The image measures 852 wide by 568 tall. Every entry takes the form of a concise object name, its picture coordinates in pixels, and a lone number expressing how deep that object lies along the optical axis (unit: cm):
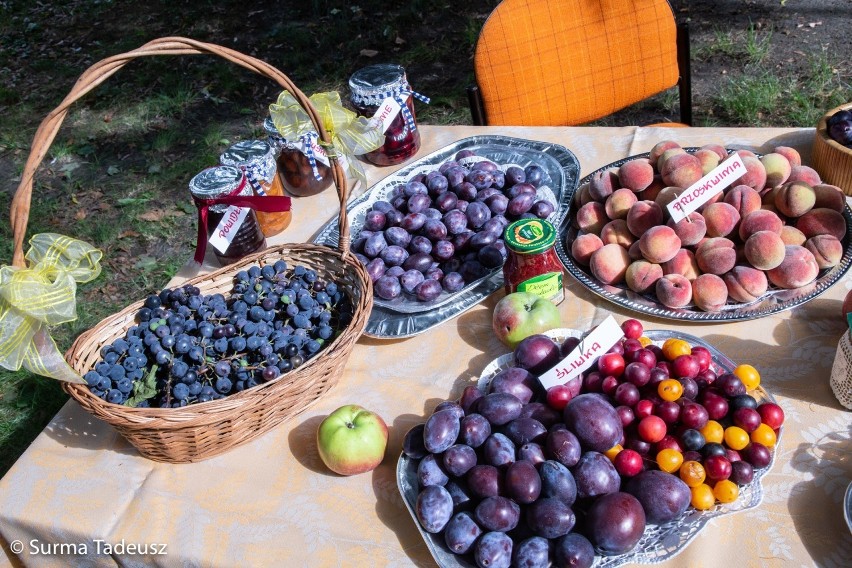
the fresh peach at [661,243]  134
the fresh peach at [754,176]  143
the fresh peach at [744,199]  138
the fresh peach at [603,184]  153
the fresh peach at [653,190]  151
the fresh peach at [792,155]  151
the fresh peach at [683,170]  144
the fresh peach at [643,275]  135
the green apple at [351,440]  113
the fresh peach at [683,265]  135
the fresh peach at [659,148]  154
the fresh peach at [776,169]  146
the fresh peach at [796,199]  136
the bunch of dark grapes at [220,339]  121
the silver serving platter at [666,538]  96
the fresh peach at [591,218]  152
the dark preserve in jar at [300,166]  178
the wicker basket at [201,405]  111
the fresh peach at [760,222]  133
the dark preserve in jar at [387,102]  179
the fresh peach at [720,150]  151
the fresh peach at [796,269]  129
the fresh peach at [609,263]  140
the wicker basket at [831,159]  149
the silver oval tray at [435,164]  142
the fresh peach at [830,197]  137
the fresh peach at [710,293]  130
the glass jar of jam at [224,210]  152
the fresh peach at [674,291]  131
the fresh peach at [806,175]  144
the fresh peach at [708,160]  147
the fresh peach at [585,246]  145
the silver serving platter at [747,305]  129
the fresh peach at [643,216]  141
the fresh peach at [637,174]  150
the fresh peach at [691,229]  136
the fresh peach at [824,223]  134
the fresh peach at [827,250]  131
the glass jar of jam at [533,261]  128
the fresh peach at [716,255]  132
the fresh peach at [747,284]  129
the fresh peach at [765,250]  129
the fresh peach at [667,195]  142
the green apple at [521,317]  130
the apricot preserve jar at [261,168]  164
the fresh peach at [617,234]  145
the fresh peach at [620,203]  148
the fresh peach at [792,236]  135
